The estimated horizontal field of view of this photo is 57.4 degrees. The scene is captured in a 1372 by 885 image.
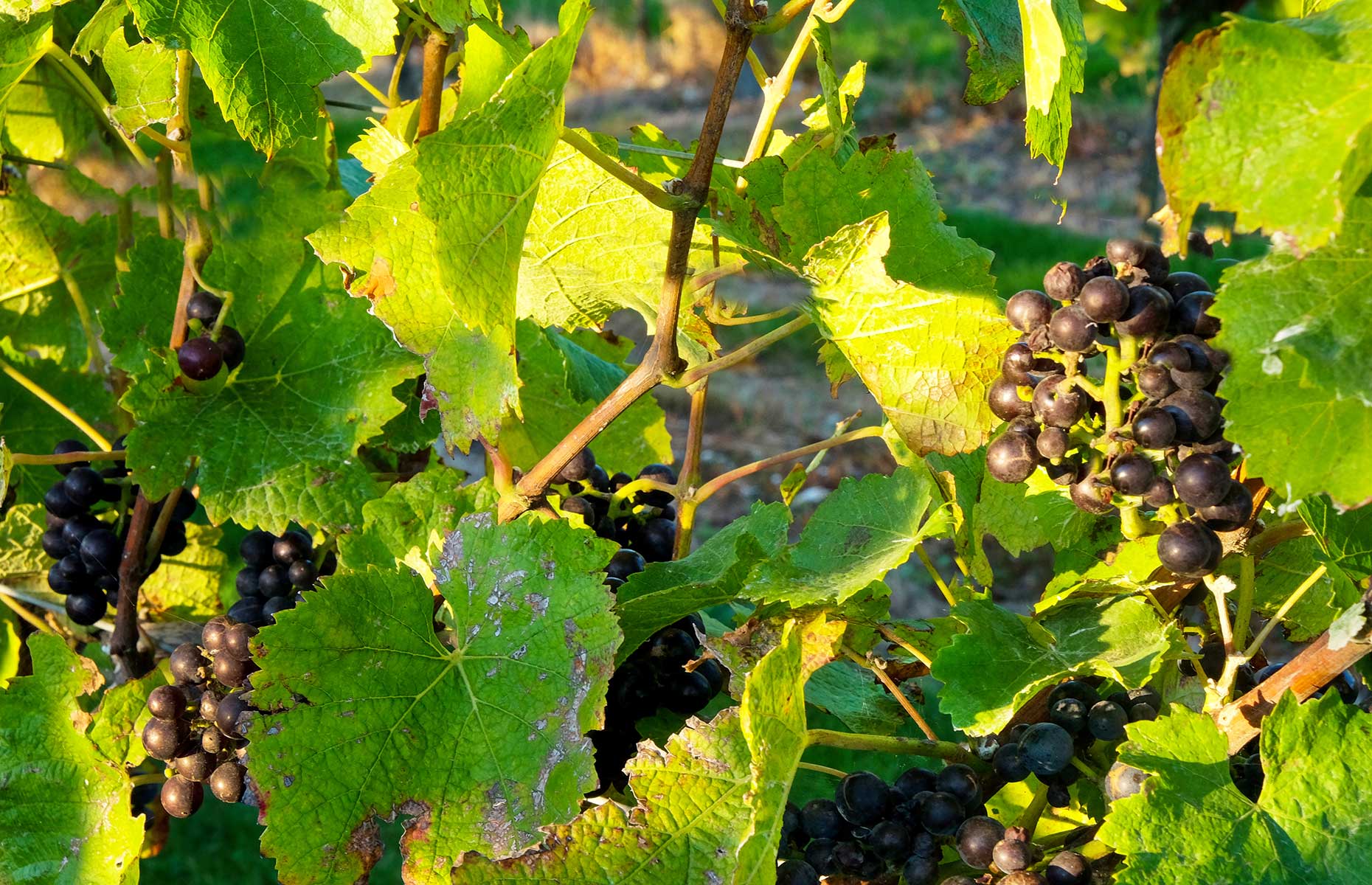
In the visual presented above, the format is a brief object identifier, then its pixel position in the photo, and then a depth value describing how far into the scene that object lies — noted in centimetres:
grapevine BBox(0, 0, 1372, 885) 71
